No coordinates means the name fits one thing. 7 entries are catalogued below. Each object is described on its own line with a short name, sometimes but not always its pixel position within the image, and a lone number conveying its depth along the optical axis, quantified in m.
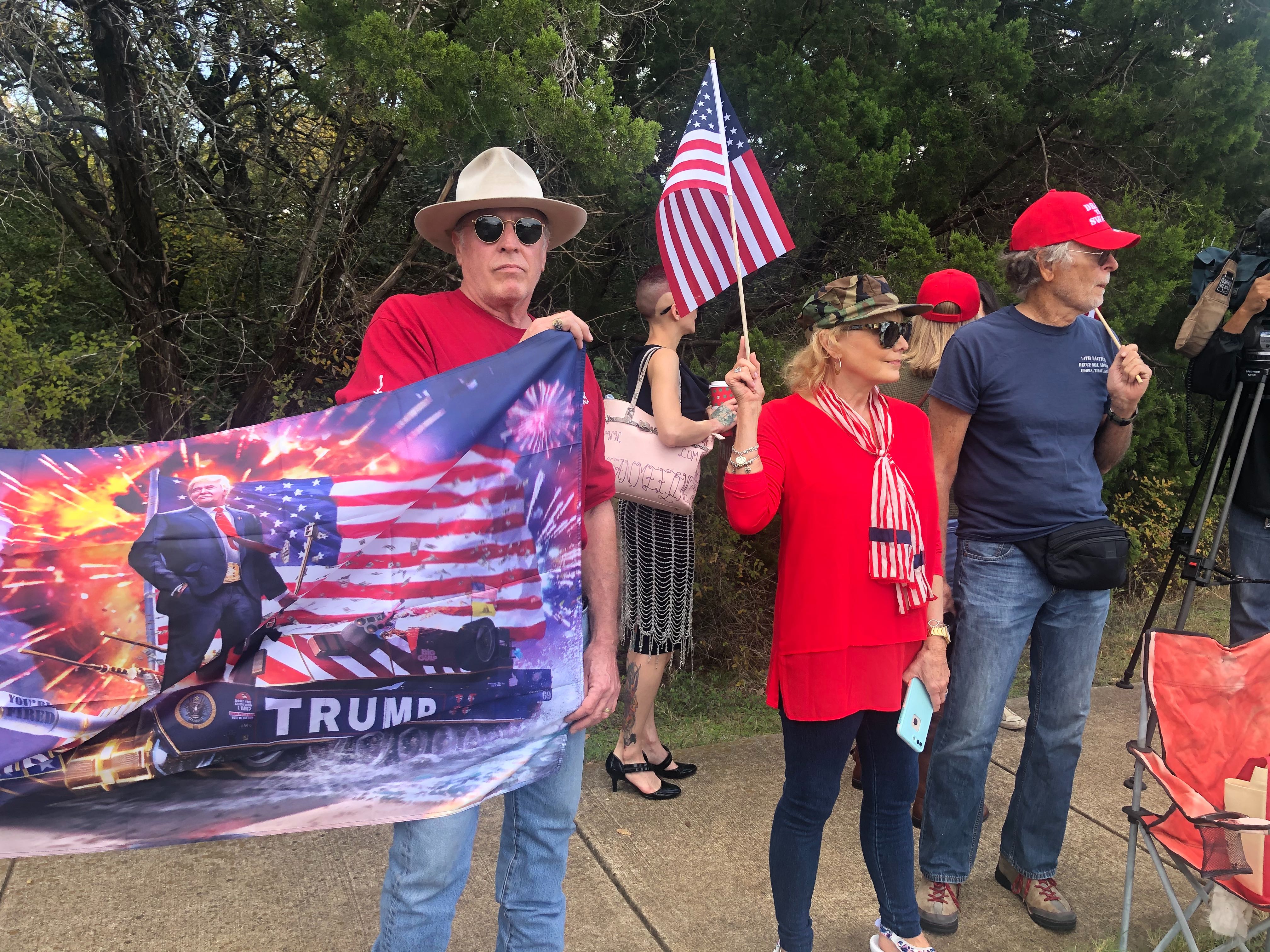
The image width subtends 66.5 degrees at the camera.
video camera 3.69
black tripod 3.74
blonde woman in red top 2.45
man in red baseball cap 2.99
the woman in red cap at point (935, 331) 3.71
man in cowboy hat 2.13
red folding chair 2.72
